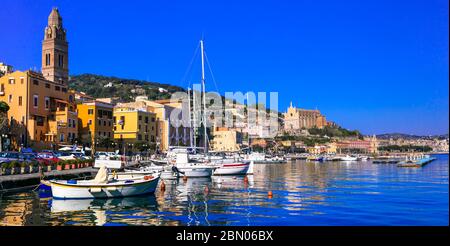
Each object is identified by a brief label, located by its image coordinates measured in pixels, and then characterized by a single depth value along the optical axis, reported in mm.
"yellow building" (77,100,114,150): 73938
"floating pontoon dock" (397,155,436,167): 93900
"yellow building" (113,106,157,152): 84188
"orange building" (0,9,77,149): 65000
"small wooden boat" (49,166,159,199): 28578
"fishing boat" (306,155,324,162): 151925
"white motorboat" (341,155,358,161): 148875
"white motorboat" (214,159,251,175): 53281
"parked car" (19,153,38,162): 45169
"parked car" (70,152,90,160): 59756
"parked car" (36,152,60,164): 44916
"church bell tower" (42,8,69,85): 94375
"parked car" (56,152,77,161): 53616
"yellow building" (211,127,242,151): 143375
